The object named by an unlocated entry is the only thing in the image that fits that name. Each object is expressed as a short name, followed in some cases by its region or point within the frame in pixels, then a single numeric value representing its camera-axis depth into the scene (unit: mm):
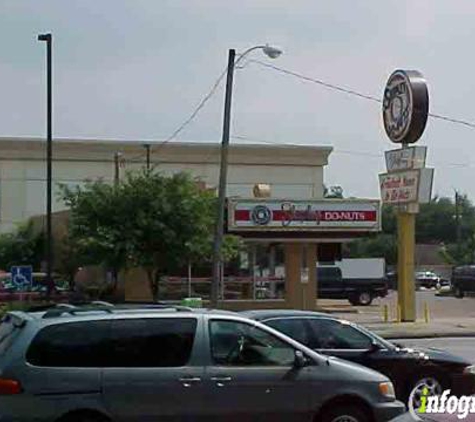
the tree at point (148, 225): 43906
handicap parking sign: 33969
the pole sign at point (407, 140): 40906
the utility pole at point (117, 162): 64363
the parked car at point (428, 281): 98250
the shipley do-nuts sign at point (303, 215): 46531
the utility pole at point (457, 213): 123625
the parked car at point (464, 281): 71875
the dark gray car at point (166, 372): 10242
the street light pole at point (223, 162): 33375
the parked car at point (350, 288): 60094
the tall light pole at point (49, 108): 37688
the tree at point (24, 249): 62656
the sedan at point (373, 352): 14164
